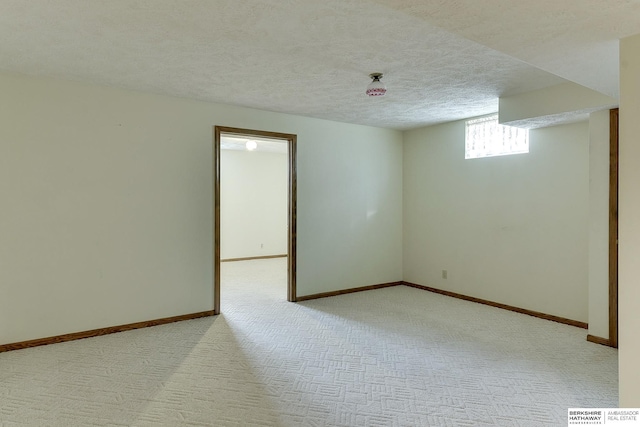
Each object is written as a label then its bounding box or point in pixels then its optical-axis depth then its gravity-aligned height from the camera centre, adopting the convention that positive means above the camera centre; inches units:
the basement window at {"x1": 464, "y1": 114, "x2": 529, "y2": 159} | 177.9 +37.0
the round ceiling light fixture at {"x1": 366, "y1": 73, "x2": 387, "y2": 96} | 130.1 +43.8
